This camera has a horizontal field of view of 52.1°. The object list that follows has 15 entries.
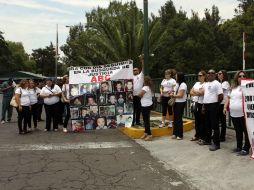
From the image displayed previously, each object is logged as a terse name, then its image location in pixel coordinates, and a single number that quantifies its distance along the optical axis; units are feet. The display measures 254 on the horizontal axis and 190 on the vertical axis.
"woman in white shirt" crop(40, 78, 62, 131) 25.84
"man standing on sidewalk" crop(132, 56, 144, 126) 24.93
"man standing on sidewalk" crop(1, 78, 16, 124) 31.58
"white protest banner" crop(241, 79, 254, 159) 14.39
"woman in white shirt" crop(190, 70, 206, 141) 19.61
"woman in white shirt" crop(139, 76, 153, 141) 21.63
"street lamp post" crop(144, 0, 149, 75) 26.16
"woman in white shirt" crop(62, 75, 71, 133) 25.61
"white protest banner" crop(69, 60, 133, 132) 24.69
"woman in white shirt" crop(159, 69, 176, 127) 22.54
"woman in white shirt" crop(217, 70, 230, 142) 19.23
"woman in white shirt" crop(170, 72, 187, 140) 20.92
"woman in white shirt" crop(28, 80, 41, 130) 25.52
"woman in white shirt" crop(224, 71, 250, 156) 16.62
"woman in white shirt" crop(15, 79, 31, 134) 24.56
